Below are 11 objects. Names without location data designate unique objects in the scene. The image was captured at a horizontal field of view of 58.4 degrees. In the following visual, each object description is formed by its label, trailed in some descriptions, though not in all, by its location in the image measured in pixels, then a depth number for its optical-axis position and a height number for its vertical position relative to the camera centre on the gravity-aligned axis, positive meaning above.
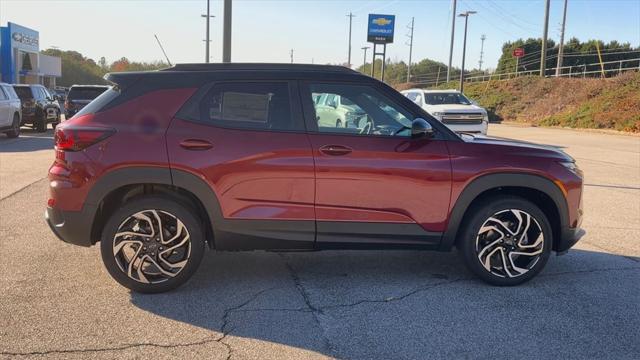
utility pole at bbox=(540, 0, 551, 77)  40.03 +6.14
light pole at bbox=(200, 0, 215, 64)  32.64 +3.63
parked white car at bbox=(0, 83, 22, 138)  17.00 -0.64
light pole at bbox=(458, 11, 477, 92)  52.16 +7.93
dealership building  42.75 +2.84
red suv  4.44 -0.56
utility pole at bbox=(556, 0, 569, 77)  44.88 +5.95
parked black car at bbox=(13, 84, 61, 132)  20.52 -0.53
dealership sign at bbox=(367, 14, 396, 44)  51.88 +7.11
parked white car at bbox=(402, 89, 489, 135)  17.88 -0.10
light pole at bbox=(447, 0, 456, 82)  48.48 +7.39
